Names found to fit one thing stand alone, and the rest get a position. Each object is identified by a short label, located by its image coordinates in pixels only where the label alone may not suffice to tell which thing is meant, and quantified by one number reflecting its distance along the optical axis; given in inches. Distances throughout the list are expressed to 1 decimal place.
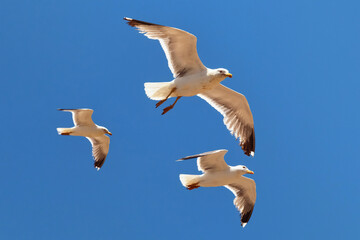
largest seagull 685.9
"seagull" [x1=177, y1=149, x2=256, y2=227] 804.0
